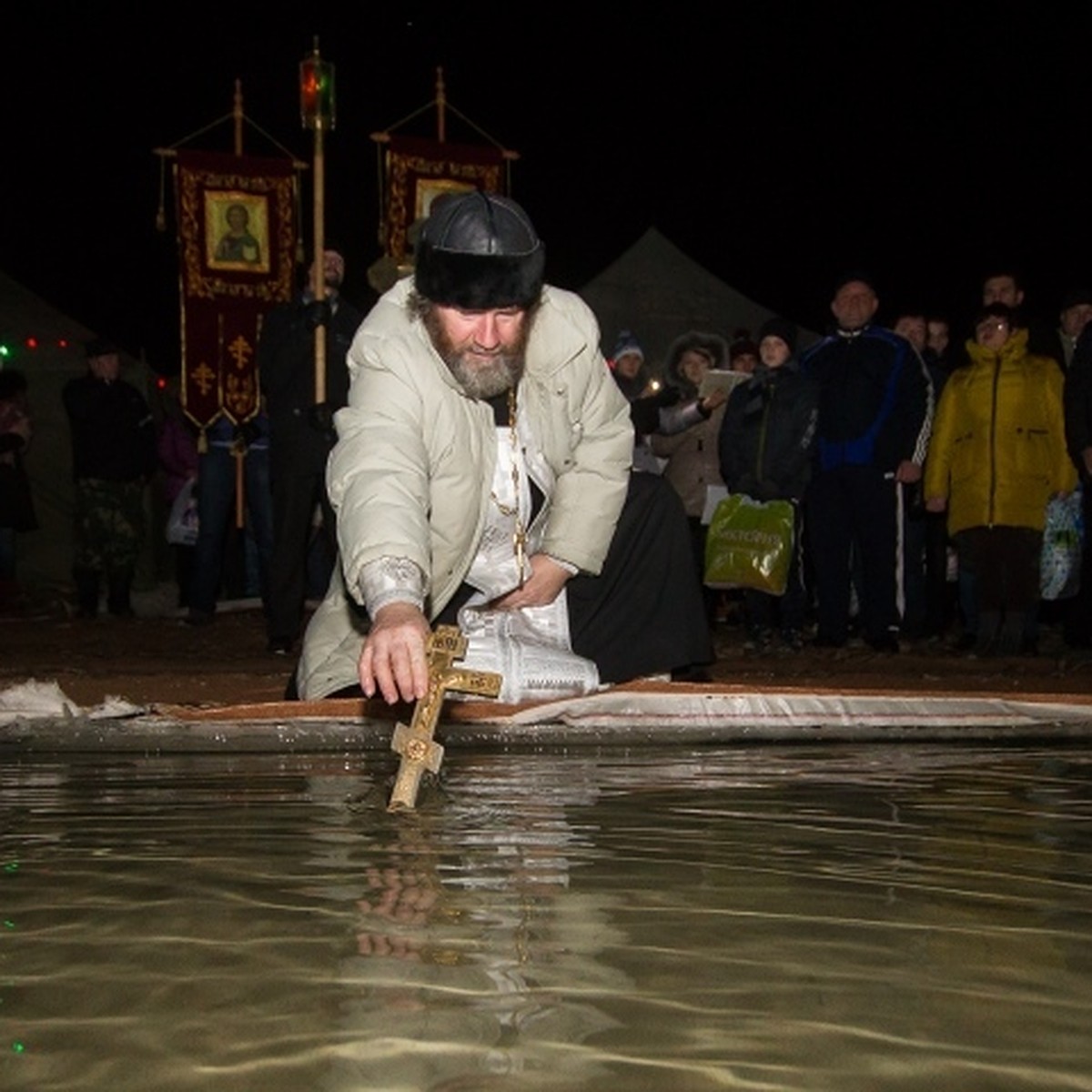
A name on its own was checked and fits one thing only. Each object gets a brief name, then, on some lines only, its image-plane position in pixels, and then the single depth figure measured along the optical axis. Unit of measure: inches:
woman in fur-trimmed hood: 367.9
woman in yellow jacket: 300.0
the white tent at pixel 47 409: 544.7
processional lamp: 324.5
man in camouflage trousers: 426.0
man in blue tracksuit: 311.0
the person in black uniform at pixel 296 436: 300.8
